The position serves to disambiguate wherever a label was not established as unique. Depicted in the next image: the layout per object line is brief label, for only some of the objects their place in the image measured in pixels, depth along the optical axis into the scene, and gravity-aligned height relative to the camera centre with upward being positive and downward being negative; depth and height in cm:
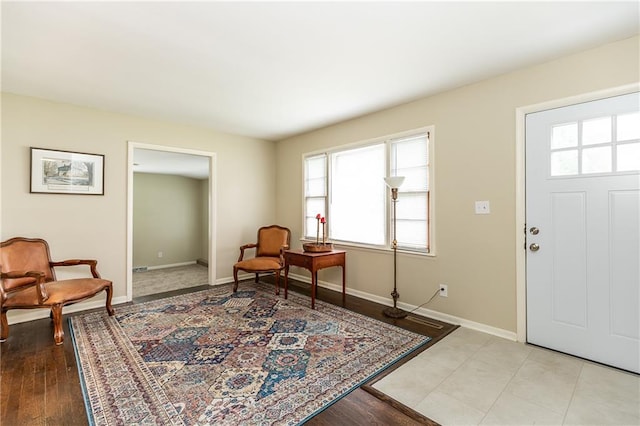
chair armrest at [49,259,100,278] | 314 -53
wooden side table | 346 -57
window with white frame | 335 +30
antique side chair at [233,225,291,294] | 428 -49
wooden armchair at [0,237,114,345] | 257 -69
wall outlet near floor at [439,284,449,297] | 308 -79
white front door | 212 -11
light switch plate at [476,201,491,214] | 280 +8
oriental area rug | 172 -112
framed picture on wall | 320 +47
